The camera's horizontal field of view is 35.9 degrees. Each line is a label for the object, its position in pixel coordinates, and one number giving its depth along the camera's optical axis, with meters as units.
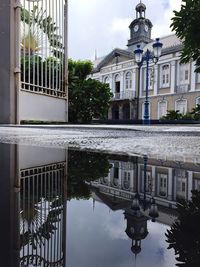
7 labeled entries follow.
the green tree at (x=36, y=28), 6.87
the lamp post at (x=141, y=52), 11.55
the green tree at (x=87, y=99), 10.79
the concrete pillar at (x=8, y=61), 6.00
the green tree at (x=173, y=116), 17.89
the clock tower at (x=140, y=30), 29.42
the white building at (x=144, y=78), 23.03
